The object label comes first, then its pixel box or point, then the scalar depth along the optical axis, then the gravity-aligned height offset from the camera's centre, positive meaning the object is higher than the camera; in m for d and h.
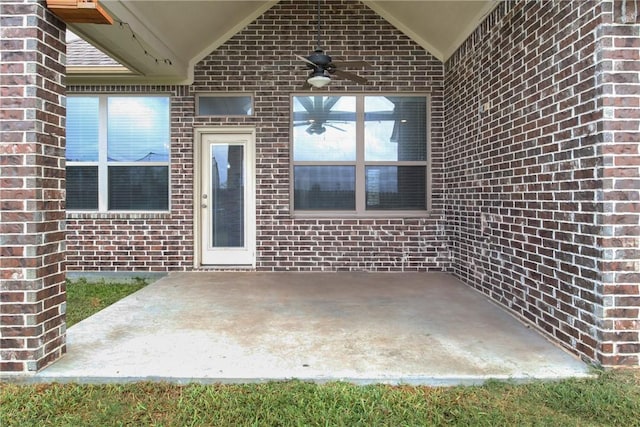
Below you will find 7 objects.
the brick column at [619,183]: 2.59 +0.18
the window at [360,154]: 5.92 +0.86
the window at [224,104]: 5.89 +1.62
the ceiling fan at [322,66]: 3.97 +1.53
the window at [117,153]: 5.82 +0.87
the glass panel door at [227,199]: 5.92 +0.17
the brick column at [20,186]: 2.54 +0.16
